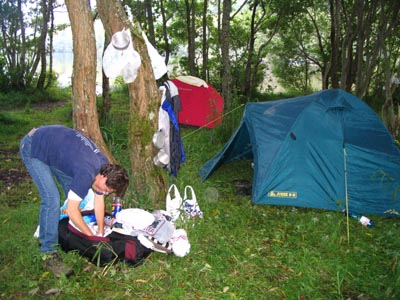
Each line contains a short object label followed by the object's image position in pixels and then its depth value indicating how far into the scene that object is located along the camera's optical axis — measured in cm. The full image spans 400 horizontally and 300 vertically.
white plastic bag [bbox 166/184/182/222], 366
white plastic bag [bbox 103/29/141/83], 342
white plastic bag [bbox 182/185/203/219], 375
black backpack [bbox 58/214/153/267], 300
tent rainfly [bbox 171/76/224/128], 793
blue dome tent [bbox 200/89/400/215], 415
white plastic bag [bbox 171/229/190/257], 319
